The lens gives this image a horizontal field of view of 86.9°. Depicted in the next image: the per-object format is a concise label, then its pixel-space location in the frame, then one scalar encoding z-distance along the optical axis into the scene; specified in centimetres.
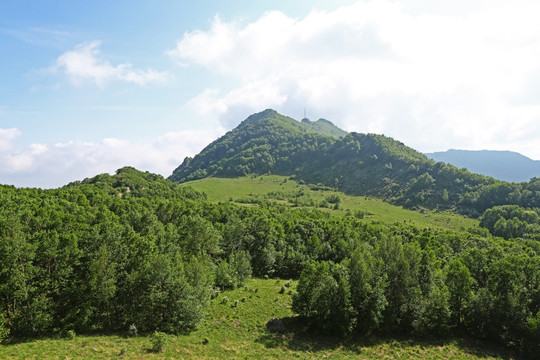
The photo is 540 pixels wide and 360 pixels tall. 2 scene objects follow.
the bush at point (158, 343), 4296
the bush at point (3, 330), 3848
